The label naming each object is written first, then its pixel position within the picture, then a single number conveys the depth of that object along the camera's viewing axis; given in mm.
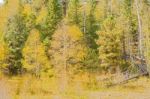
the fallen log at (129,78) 46925
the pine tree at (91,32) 57594
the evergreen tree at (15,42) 52656
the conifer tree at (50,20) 55256
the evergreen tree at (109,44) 51375
